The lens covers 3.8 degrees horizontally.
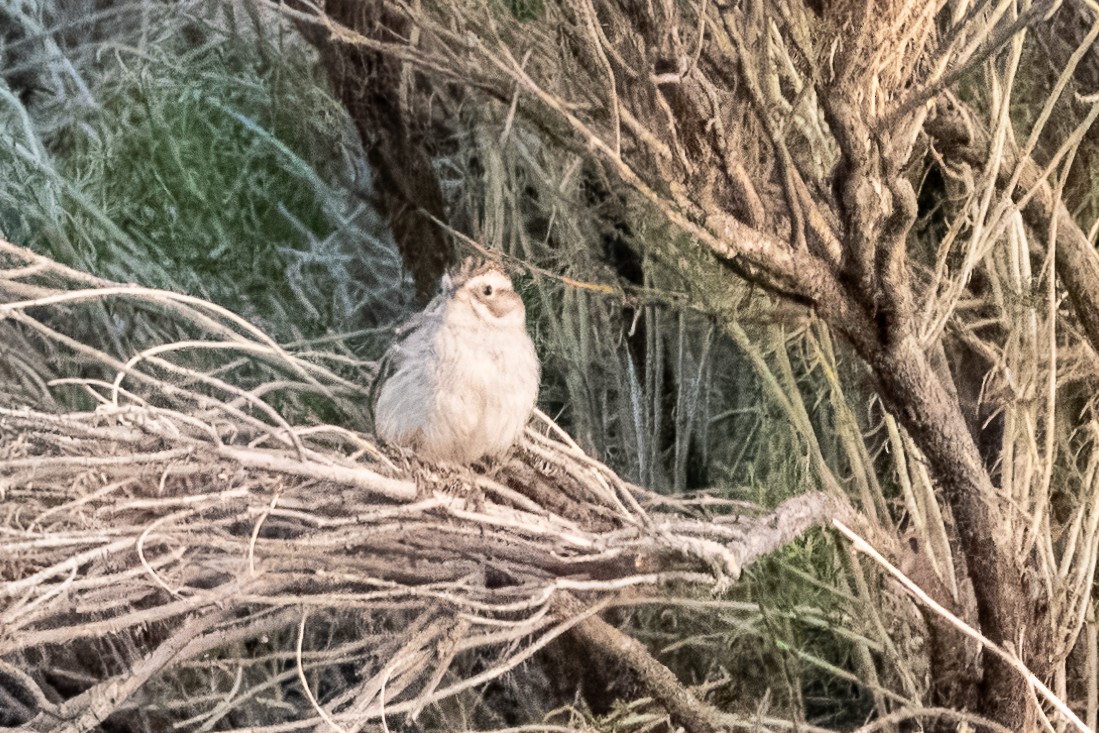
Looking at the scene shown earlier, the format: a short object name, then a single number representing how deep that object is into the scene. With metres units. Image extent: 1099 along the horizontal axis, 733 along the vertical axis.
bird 7.27
